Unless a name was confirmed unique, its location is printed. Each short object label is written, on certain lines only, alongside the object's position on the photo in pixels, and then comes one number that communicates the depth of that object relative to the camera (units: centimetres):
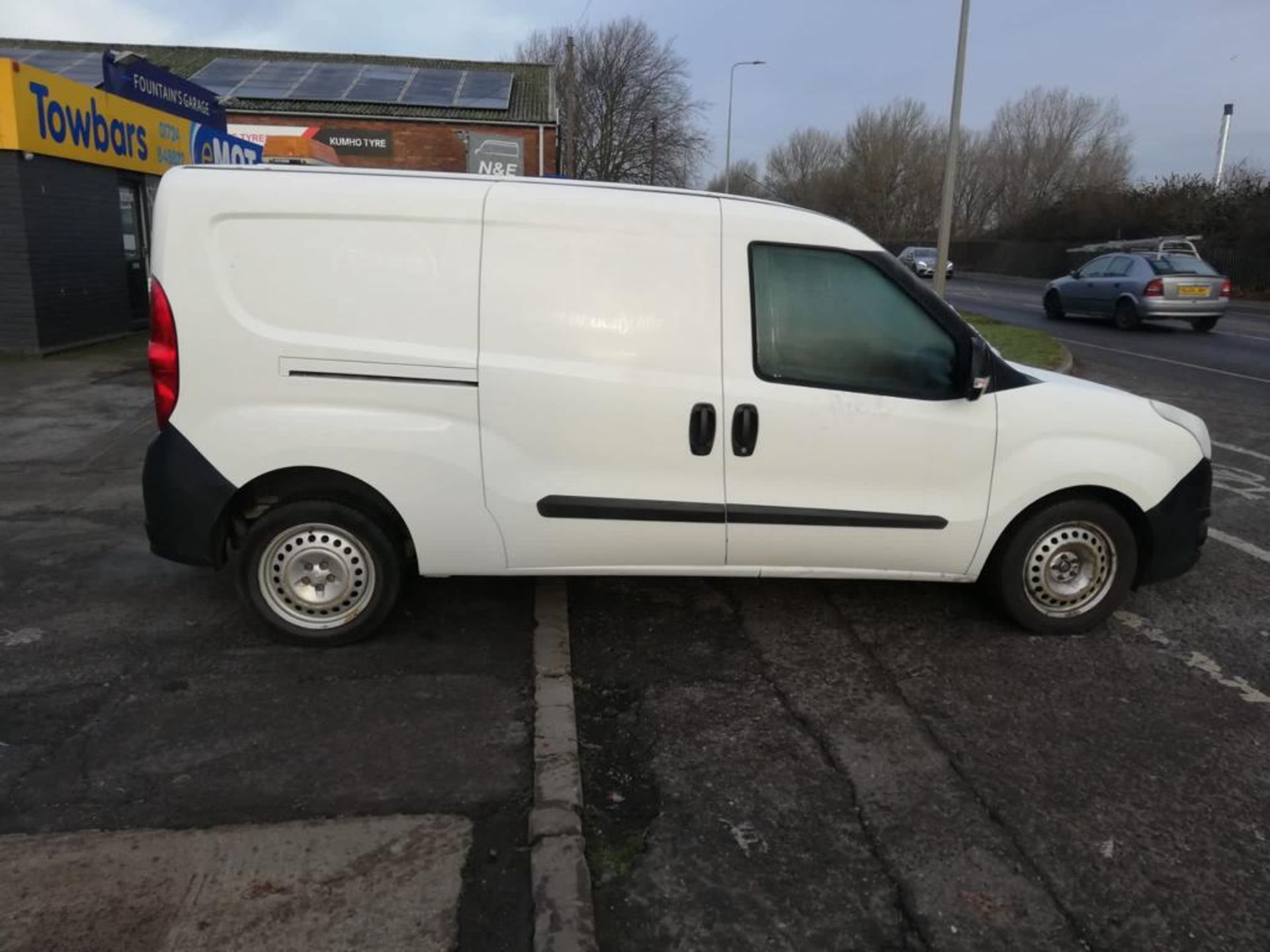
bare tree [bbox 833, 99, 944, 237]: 7000
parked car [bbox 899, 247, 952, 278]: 4031
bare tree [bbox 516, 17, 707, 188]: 5281
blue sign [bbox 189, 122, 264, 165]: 1741
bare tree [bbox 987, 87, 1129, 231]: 6588
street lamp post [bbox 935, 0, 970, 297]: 1599
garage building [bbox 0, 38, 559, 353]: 1432
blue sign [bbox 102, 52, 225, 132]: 1388
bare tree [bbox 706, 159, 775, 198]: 7719
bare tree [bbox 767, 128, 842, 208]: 7919
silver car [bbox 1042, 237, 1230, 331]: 1884
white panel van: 387
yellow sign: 1156
